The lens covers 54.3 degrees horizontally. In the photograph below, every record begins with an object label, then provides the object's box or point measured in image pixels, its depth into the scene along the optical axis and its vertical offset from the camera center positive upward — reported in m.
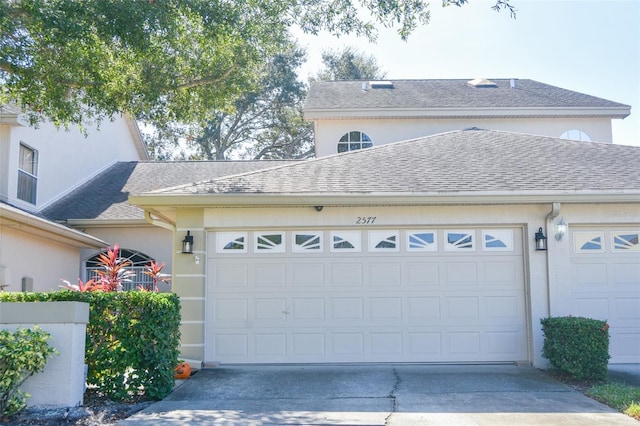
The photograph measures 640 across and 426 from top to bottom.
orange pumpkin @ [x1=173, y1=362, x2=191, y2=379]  9.30 -1.39
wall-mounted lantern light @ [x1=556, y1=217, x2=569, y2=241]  10.09 +0.76
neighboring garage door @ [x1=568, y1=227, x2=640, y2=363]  10.18 -0.11
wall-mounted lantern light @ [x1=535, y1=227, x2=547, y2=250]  10.09 +0.55
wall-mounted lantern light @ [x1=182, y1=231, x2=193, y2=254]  10.24 +0.55
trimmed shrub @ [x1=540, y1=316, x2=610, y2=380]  8.78 -1.01
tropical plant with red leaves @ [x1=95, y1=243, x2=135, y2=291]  9.50 +0.05
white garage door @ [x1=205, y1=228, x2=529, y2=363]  10.21 -0.31
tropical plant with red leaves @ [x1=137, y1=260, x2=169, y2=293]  10.51 +0.09
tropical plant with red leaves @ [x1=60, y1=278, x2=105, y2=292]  9.07 -0.12
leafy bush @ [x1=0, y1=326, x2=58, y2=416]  6.80 -0.90
